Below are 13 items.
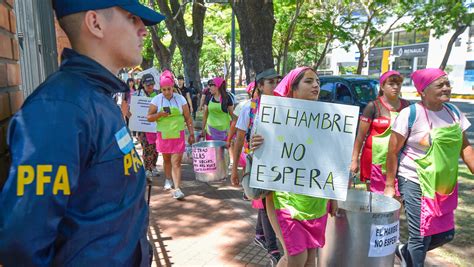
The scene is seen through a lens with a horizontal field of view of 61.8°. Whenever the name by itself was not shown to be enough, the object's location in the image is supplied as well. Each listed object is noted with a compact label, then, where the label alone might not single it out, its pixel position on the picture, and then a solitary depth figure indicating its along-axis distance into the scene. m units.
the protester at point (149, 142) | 6.83
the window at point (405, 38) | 42.84
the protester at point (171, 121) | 5.73
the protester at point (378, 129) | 4.05
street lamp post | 13.87
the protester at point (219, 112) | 6.96
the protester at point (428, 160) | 3.02
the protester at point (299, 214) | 2.73
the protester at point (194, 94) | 15.15
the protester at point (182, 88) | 11.04
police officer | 1.03
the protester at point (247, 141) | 3.60
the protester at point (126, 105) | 6.98
